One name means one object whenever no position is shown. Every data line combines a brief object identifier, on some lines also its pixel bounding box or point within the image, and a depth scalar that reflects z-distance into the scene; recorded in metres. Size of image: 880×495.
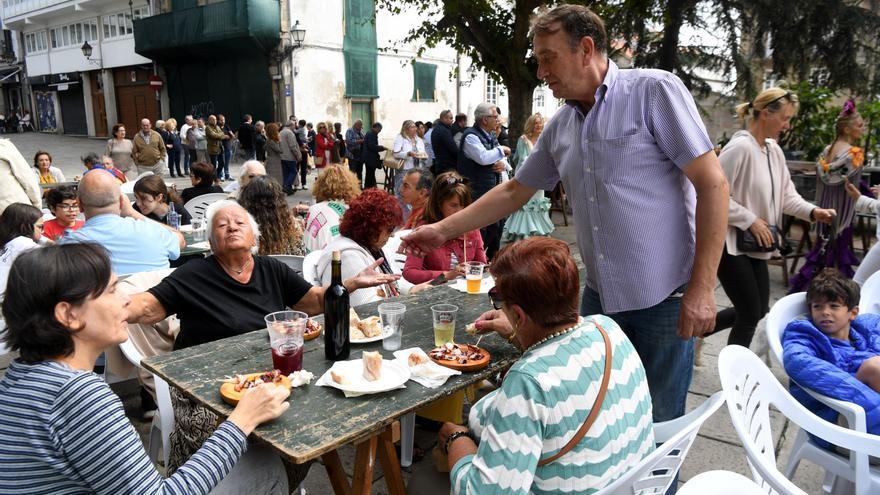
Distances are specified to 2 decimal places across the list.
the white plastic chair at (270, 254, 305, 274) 3.82
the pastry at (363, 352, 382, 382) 1.92
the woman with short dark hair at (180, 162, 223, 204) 6.41
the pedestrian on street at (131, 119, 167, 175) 11.98
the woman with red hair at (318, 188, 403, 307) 3.08
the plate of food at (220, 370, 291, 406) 1.79
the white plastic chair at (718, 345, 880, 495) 1.87
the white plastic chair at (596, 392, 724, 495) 1.37
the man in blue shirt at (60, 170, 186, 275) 3.48
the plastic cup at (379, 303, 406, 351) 2.25
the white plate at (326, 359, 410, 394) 1.86
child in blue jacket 2.23
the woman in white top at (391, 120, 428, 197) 11.26
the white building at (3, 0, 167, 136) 25.97
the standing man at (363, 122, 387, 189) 12.70
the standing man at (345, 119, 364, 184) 14.43
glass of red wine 1.94
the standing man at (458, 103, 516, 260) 6.68
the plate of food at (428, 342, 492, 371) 2.06
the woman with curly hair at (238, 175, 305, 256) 4.12
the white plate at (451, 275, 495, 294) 3.18
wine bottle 2.07
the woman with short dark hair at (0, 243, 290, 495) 1.33
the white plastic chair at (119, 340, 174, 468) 2.34
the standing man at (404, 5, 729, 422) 1.96
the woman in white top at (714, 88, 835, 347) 3.24
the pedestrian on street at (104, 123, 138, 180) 11.23
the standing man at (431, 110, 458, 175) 7.70
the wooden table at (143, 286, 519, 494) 1.63
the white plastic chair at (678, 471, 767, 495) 1.30
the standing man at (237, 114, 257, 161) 16.28
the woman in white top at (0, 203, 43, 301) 3.96
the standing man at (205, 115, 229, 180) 14.85
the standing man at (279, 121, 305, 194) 12.91
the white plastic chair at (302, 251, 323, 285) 3.43
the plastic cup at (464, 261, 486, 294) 3.04
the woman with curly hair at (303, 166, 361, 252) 4.43
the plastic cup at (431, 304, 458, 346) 2.23
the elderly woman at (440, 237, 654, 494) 1.30
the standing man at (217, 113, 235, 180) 16.38
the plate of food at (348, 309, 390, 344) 2.30
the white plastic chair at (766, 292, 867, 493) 2.13
